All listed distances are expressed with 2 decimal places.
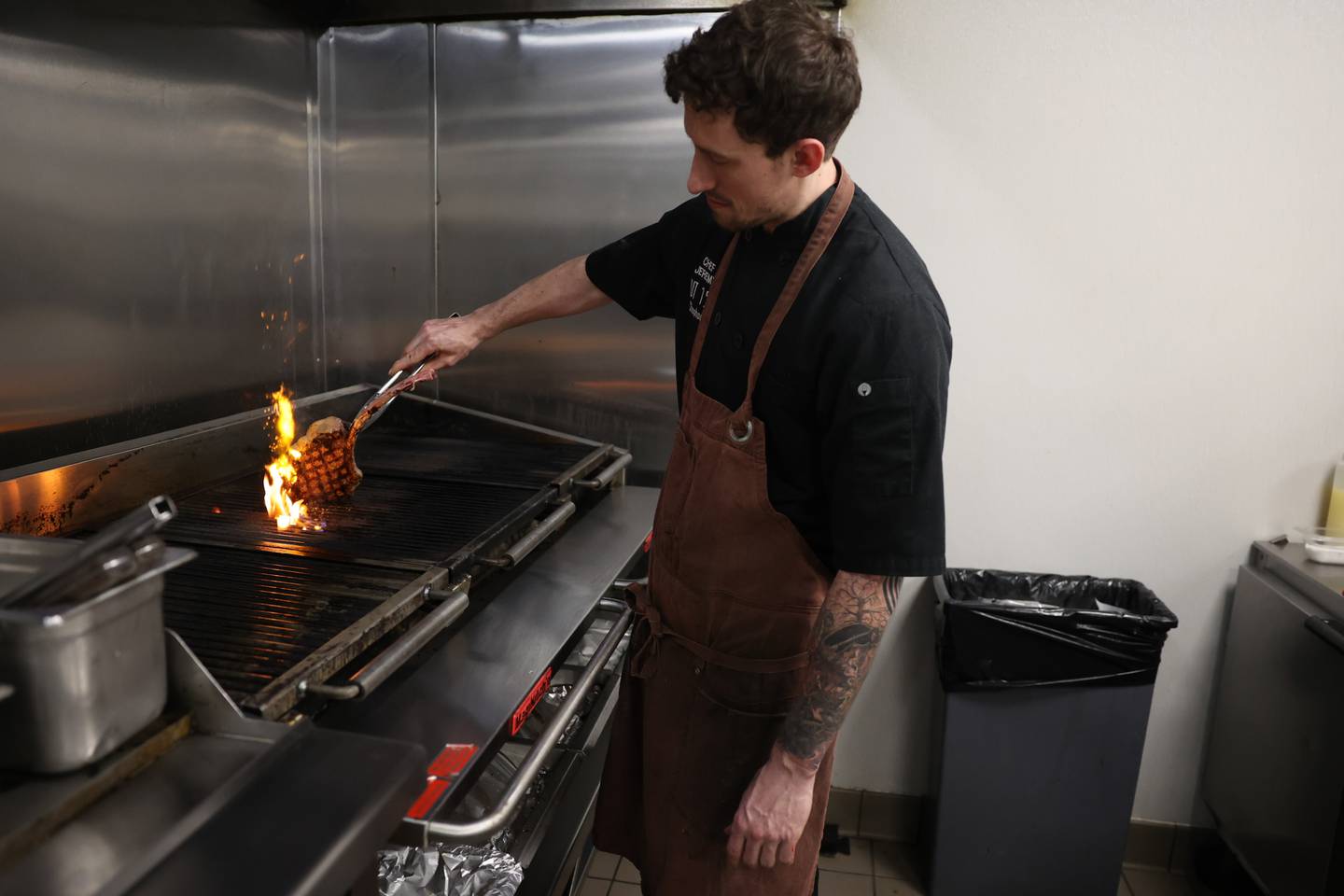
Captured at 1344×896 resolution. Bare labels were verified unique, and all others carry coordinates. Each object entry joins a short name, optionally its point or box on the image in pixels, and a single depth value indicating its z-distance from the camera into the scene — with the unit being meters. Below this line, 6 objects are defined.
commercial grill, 1.02
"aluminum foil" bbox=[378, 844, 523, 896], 1.28
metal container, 0.76
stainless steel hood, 2.10
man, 1.12
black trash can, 2.02
